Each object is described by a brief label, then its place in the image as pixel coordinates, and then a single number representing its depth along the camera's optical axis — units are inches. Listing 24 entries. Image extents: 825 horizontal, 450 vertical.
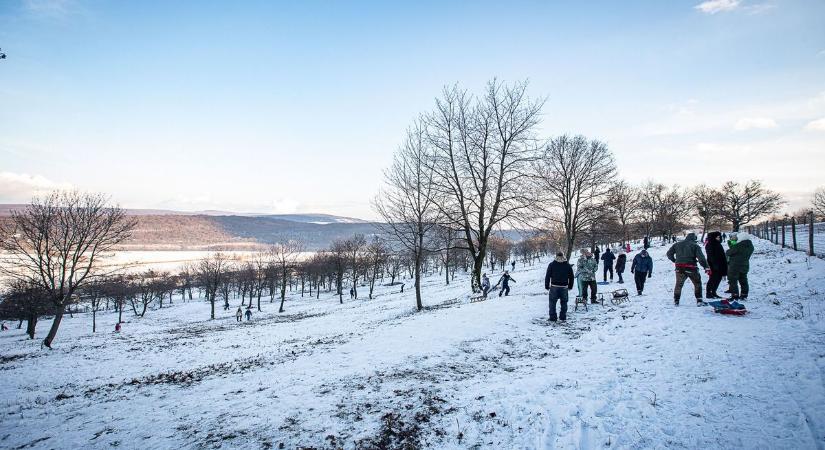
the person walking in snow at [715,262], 387.2
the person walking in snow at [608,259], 708.8
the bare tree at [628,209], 1785.1
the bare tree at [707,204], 2004.2
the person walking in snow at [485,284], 794.3
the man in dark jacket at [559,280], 398.3
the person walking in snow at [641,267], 501.0
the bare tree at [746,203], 2023.9
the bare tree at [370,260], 2026.3
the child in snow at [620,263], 671.8
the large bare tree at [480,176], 726.5
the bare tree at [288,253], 1863.9
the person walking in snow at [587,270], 471.5
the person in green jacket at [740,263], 369.4
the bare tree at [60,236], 844.6
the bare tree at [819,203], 2145.4
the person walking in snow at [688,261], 378.0
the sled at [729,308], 310.8
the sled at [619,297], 453.8
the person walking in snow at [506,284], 749.0
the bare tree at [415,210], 793.6
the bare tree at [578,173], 1157.7
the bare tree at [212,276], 1928.2
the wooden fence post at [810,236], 524.7
